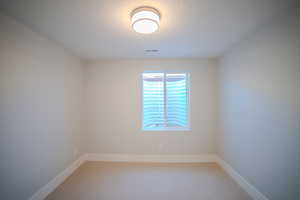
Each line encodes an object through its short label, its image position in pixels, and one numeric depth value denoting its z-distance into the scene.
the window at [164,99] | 3.09
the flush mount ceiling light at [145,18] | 1.31
